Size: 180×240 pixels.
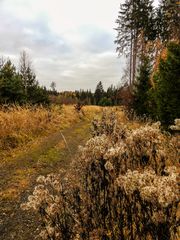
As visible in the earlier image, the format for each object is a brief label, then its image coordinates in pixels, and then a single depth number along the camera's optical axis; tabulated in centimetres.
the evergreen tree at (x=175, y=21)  889
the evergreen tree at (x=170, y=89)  701
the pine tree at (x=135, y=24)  2116
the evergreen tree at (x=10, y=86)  1248
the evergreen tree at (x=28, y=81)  1675
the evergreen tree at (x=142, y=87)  1375
